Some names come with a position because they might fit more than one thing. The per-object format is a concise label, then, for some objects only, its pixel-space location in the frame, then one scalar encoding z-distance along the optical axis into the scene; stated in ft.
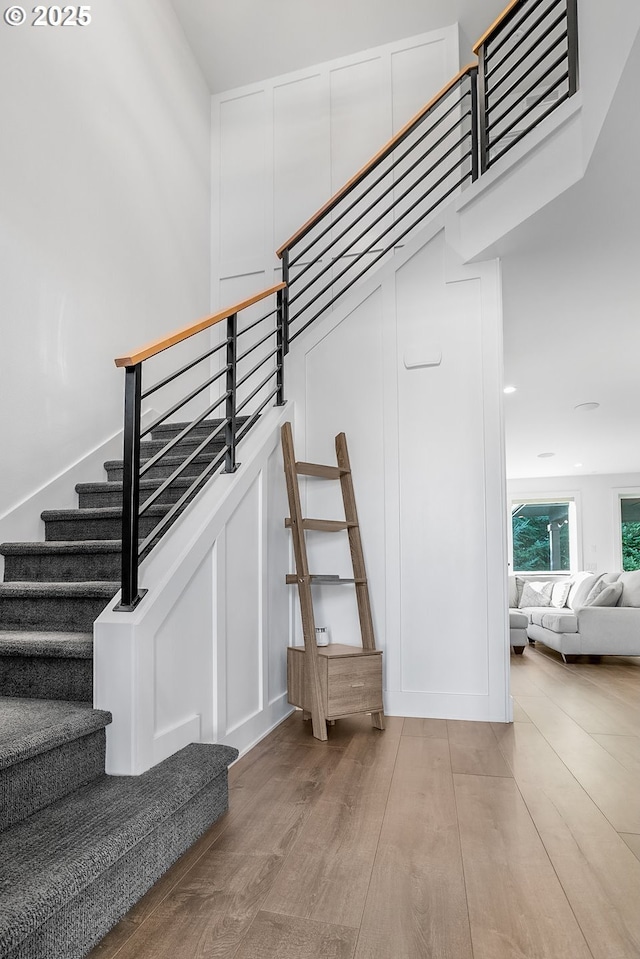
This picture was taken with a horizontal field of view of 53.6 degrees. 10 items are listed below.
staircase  3.96
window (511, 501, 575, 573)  33.04
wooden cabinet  9.45
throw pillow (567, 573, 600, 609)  21.29
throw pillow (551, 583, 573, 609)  23.62
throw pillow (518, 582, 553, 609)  24.85
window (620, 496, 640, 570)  32.17
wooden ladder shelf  9.45
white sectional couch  18.10
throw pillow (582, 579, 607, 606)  19.60
